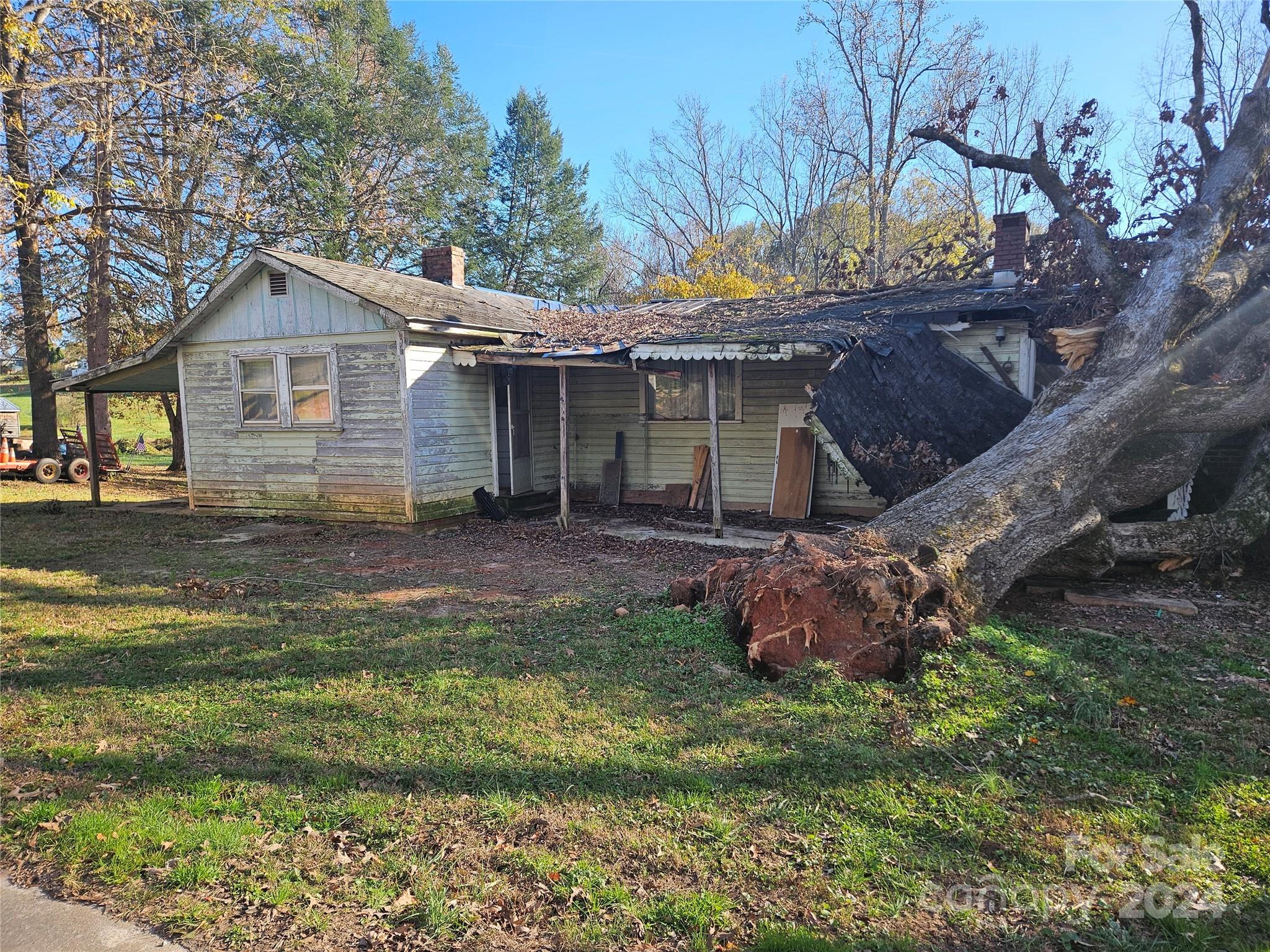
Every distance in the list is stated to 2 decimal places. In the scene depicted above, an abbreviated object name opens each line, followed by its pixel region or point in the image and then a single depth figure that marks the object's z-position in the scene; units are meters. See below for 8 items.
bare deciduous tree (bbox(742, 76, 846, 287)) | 28.56
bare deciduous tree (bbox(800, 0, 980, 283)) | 24.66
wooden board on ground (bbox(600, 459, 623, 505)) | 13.25
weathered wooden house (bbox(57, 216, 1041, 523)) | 10.55
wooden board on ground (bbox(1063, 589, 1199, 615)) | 6.55
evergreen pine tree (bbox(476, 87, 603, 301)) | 31.80
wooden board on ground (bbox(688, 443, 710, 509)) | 12.66
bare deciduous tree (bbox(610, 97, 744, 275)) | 32.56
